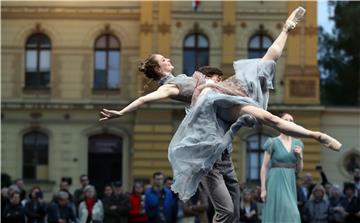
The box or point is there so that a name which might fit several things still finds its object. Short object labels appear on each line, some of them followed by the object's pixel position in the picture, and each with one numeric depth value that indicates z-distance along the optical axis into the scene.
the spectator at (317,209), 18.73
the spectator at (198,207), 18.00
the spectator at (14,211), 18.22
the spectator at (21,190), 20.76
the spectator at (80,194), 19.59
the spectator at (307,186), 19.70
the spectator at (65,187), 19.91
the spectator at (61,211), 18.65
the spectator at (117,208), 18.92
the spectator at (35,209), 19.10
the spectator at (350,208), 18.77
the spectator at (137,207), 19.19
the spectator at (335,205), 18.81
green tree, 50.62
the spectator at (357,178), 20.25
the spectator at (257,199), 18.54
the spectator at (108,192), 19.49
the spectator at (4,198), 18.77
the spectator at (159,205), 18.77
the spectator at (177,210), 18.70
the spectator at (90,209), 18.72
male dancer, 9.16
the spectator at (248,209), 18.05
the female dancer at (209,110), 8.79
